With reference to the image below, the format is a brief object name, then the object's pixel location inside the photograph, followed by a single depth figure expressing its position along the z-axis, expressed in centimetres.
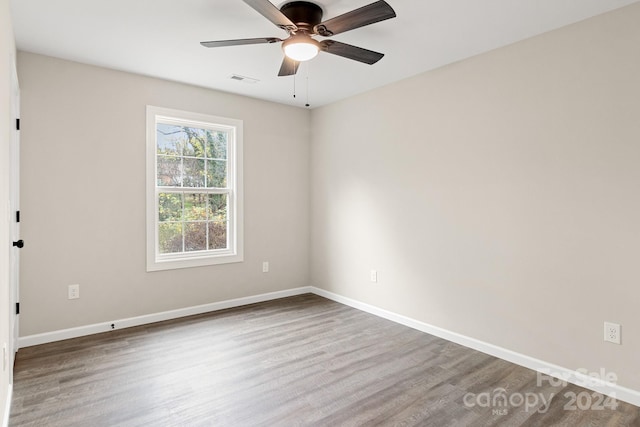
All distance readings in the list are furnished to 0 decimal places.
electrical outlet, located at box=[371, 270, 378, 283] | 400
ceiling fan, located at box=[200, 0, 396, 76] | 198
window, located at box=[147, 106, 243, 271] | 375
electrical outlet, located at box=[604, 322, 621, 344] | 234
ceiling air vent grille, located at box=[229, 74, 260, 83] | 363
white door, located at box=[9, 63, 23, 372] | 269
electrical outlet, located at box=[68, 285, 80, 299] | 327
